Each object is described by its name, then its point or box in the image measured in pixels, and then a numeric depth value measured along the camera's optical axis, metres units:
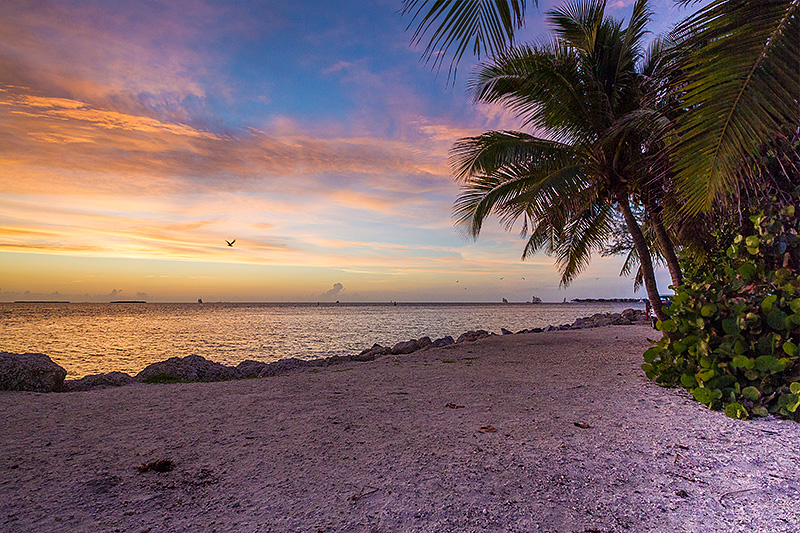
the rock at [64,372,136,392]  6.01
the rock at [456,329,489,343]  13.06
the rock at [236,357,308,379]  7.92
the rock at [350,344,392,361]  10.09
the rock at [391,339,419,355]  11.09
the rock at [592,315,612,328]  19.34
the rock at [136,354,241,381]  6.84
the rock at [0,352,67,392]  5.25
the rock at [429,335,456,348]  11.88
